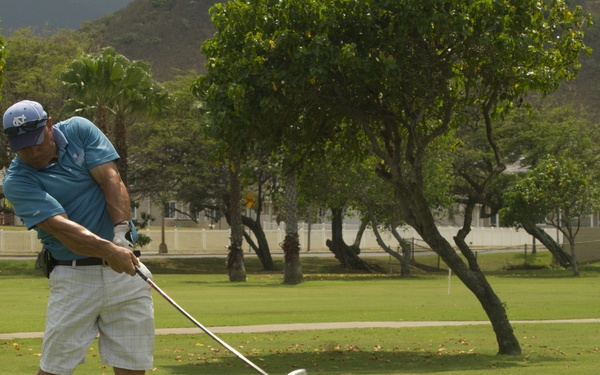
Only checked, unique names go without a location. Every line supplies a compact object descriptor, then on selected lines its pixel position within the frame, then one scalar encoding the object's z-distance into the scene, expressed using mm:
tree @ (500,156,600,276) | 45631
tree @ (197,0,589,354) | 13430
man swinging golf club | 6098
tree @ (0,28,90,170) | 51844
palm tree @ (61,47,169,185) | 39250
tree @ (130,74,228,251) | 53188
